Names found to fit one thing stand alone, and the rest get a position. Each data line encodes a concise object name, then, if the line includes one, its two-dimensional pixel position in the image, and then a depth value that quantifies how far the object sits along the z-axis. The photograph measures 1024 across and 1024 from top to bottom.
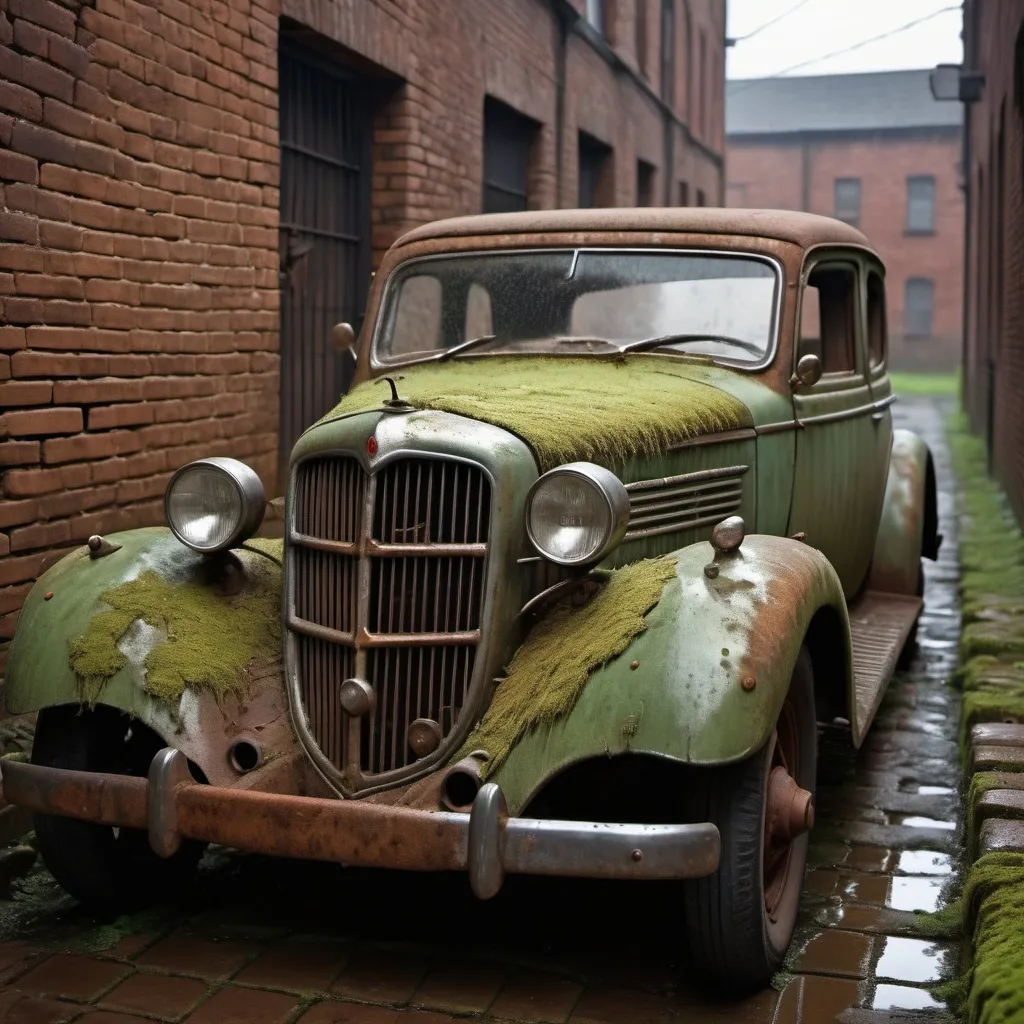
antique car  2.99
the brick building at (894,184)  39.75
